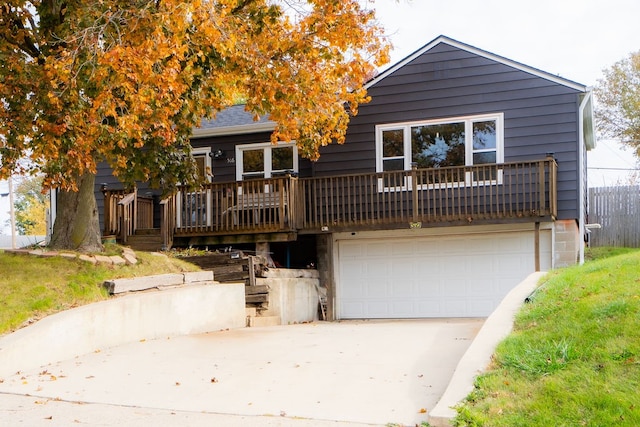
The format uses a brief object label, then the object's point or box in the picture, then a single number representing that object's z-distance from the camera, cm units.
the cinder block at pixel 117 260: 1147
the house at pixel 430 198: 1563
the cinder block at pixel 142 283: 1030
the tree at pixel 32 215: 4878
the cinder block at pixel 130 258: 1177
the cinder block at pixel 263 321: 1285
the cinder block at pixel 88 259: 1109
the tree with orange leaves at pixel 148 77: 988
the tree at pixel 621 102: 3174
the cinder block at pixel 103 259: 1126
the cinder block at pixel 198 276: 1216
